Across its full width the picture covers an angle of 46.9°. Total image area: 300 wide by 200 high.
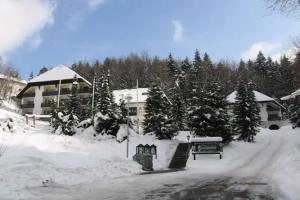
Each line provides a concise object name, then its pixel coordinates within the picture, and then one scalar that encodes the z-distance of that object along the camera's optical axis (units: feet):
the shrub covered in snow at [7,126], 96.84
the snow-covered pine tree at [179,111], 166.71
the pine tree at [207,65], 333.68
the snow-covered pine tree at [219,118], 119.14
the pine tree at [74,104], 144.05
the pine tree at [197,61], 331.36
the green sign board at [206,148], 101.14
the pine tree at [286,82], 313.53
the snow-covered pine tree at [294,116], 168.45
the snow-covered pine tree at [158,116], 115.34
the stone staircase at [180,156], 85.70
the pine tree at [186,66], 334.85
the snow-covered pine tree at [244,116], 150.63
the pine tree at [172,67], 328.78
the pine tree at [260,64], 382.63
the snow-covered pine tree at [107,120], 118.11
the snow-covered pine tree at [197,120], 119.14
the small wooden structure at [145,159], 75.67
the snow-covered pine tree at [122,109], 125.39
